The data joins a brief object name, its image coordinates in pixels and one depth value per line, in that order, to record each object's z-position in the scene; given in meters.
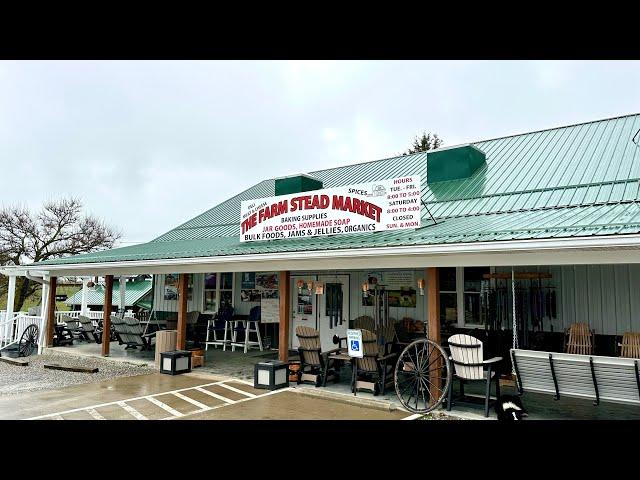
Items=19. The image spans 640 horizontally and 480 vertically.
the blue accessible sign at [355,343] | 7.80
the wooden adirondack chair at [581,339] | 8.38
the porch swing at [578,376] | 5.76
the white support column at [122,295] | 17.02
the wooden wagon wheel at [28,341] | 13.46
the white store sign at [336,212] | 8.20
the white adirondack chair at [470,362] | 6.68
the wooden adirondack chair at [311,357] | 8.70
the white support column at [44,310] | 13.95
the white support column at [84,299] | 18.88
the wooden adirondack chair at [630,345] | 7.74
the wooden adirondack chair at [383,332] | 9.73
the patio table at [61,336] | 14.65
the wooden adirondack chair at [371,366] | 7.90
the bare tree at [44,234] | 26.48
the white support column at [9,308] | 14.45
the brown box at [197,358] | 10.81
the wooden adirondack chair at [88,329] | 14.69
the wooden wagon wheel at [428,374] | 6.93
